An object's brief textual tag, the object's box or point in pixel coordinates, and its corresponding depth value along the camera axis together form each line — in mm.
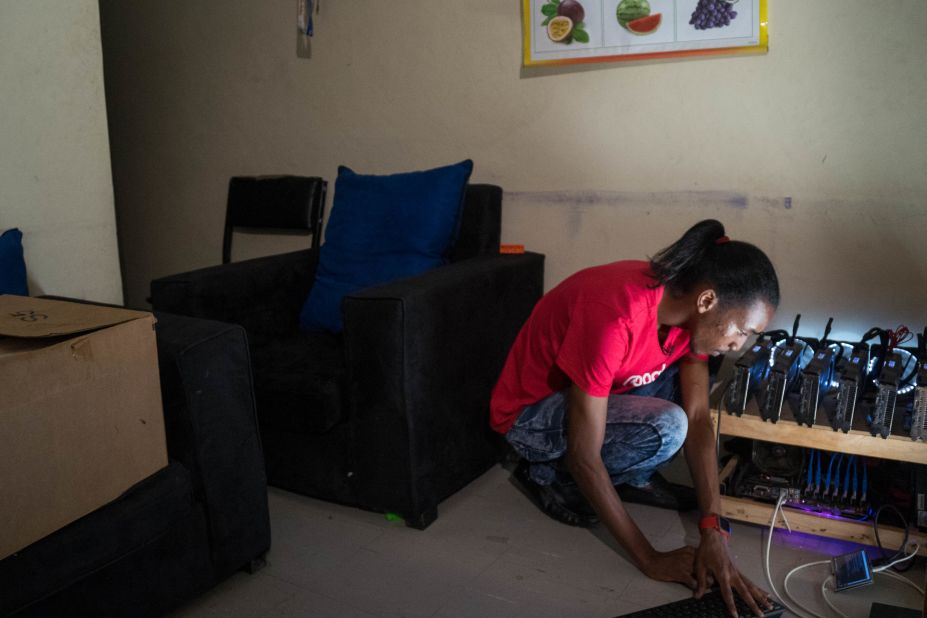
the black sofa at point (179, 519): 1285
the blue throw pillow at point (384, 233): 2219
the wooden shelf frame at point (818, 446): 1607
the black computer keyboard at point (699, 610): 1426
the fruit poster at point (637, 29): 2025
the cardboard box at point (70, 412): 1190
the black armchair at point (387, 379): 1799
